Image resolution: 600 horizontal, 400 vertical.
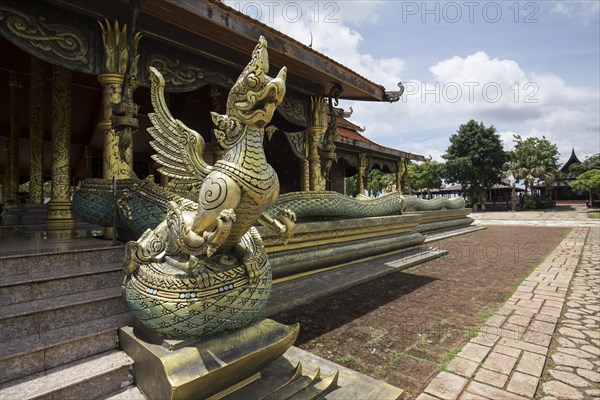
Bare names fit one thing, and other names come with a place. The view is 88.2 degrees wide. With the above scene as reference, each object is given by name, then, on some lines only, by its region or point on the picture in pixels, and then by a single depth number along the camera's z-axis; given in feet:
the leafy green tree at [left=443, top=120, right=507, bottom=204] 107.55
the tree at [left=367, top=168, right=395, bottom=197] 157.88
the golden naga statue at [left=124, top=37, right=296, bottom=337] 5.64
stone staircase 6.11
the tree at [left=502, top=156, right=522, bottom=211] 114.61
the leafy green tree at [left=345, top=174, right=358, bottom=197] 152.05
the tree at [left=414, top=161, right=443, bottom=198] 131.30
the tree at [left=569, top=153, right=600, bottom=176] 131.44
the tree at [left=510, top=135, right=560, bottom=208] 116.98
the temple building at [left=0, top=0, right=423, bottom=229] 12.23
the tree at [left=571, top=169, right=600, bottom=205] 101.38
